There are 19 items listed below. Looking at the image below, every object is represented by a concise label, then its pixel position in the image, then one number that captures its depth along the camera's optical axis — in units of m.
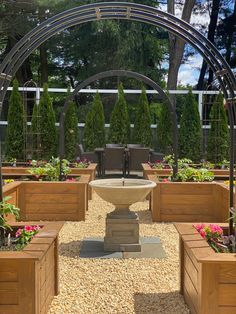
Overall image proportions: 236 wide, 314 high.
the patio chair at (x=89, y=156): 7.51
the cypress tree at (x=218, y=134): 8.03
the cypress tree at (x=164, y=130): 8.75
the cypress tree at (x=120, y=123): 8.84
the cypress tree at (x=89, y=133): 8.76
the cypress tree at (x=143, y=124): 8.81
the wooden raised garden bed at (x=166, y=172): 5.21
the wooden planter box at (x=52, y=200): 4.19
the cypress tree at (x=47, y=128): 8.43
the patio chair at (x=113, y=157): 7.28
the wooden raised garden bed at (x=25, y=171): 5.24
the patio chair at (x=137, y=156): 7.36
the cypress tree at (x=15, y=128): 8.29
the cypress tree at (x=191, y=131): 8.53
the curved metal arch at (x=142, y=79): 4.74
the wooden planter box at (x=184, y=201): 4.14
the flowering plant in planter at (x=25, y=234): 2.27
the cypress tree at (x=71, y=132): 8.59
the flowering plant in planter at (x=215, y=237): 2.19
